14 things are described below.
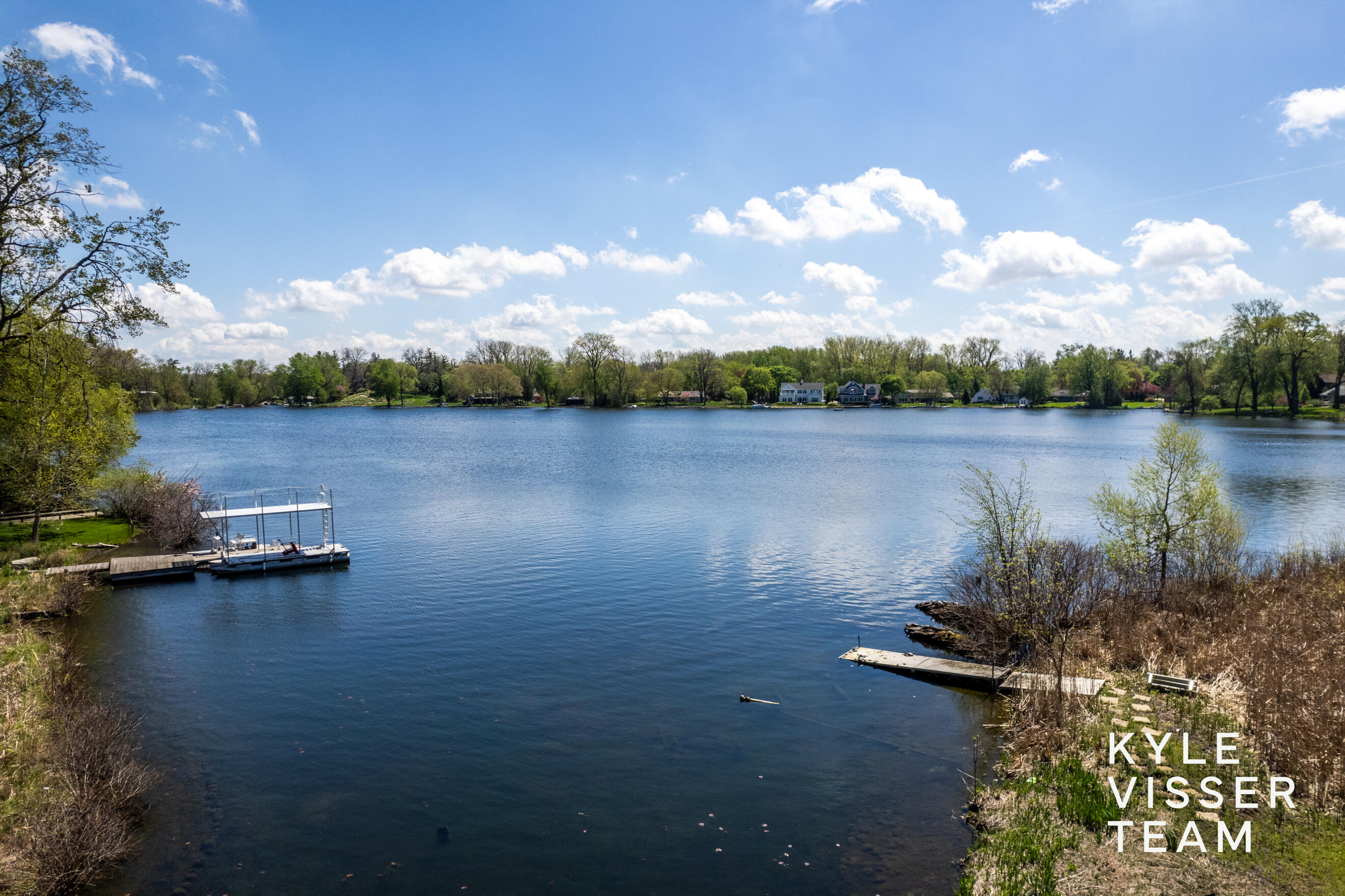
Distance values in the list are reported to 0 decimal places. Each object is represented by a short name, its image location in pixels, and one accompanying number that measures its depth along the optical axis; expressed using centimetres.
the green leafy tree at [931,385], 19550
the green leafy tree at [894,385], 19600
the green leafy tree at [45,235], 1894
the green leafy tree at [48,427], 2883
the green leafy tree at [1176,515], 2541
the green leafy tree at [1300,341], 10738
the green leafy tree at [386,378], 19012
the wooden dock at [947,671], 1886
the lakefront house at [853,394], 19725
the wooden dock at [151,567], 2884
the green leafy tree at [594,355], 17075
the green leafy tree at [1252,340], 11212
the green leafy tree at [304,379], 19488
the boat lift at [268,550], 3098
